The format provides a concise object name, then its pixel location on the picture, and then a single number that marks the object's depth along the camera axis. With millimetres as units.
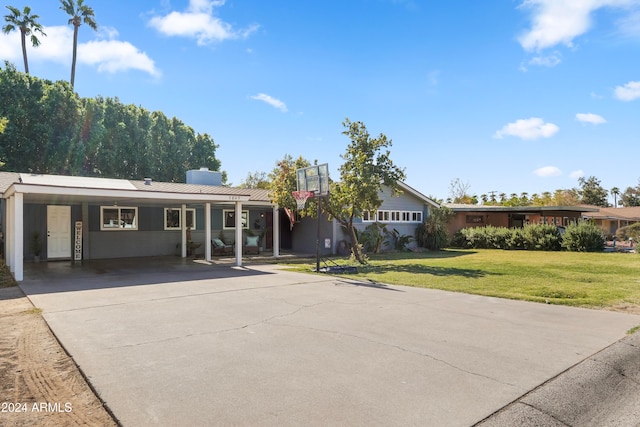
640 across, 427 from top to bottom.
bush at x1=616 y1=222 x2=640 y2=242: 27712
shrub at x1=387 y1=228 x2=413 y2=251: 22328
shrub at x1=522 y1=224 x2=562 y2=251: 22109
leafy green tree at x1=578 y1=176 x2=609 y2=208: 64062
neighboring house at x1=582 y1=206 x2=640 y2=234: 35750
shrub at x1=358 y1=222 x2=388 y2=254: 20172
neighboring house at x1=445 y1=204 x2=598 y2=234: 26078
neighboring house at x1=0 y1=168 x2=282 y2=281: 13242
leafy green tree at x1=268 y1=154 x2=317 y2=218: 16594
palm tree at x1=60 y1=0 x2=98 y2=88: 33656
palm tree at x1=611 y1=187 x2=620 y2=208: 75250
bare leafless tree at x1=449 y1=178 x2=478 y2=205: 48844
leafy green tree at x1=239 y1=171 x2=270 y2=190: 49569
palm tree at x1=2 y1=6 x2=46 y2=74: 30703
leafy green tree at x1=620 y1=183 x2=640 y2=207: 72000
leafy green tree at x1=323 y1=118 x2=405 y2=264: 14852
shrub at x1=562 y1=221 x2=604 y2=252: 21172
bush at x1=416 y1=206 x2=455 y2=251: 23531
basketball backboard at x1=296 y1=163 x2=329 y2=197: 13688
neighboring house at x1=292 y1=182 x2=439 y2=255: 20094
